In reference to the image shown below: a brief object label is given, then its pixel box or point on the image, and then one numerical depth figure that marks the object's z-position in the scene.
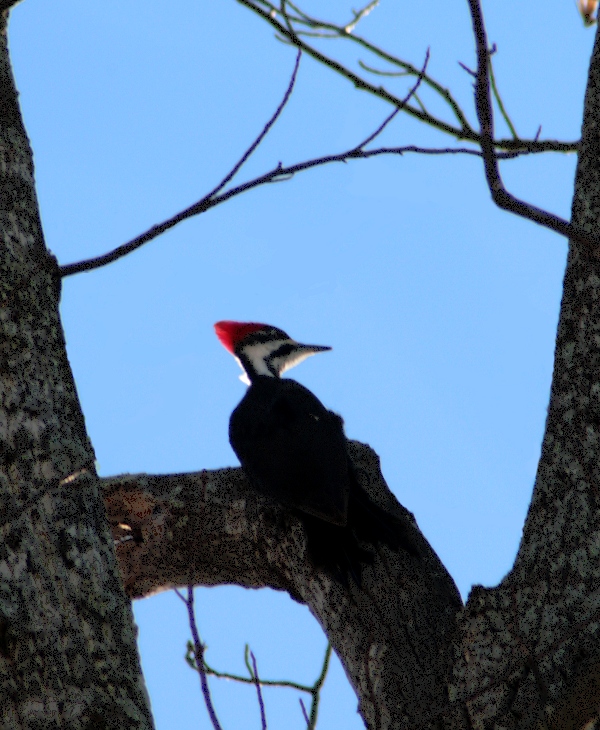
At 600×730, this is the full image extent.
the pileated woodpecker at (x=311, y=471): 18.92
